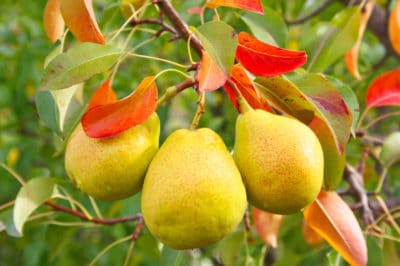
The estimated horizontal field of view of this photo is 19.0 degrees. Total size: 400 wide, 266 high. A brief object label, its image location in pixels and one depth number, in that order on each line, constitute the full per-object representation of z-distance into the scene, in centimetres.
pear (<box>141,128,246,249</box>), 73
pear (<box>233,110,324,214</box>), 77
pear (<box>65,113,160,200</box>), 78
